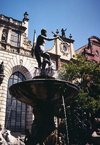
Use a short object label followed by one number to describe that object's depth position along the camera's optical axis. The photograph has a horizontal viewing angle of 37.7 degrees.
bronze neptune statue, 7.22
